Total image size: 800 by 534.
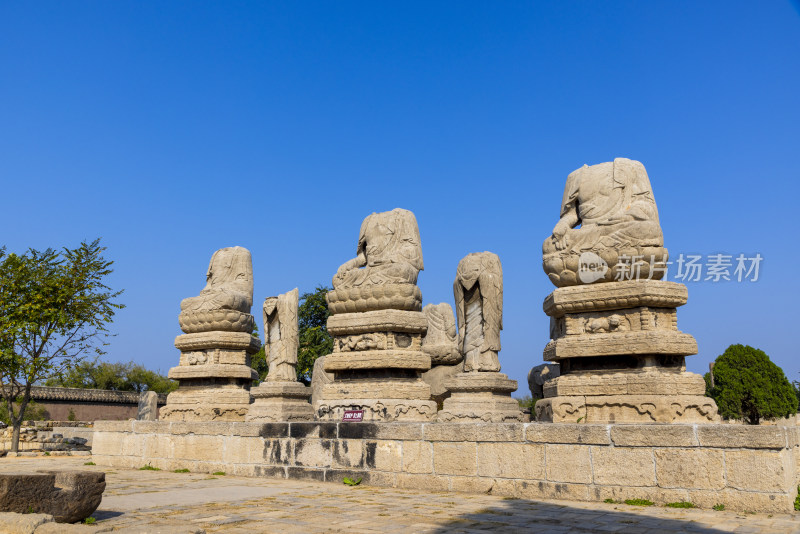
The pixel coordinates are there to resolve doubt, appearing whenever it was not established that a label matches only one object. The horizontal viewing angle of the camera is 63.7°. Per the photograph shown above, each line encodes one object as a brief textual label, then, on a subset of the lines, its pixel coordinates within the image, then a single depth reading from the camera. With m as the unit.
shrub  27.52
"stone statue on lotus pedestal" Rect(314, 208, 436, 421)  9.46
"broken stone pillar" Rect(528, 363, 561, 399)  10.18
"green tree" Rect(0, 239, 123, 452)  16.02
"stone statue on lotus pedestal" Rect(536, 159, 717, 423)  6.96
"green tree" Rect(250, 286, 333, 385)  27.05
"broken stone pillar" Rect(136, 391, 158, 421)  16.45
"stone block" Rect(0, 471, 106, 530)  4.74
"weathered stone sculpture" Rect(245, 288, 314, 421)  10.84
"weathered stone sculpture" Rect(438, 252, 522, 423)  8.95
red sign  8.94
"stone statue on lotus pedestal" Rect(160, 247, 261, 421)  11.85
